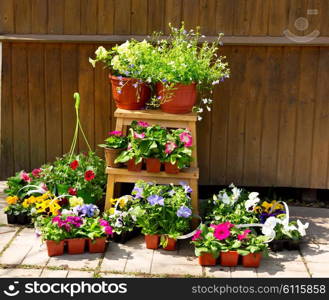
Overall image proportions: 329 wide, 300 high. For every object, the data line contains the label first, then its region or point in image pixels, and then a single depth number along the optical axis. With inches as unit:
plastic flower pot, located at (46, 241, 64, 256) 168.4
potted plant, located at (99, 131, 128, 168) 182.9
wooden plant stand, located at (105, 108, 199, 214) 182.1
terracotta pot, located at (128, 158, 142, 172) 181.6
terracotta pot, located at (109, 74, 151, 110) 183.6
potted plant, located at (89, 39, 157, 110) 180.7
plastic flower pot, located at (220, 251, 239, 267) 164.6
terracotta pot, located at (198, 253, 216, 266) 165.0
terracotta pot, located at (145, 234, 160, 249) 174.2
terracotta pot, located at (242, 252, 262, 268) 164.4
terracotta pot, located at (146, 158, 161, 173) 180.2
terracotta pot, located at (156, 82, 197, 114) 180.5
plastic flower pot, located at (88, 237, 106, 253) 170.6
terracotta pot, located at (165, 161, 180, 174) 180.1
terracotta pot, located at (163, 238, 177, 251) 173.3
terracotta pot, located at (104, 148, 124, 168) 182.7
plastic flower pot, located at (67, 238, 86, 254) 169.5
